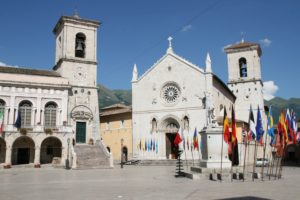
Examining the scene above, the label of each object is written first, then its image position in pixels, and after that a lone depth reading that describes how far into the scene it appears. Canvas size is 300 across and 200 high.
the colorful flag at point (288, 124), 19.84
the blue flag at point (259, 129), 19.20
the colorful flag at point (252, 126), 20.37
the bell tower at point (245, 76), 50.06
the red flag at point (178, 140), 24.49
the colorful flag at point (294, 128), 20.30
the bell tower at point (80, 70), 38.66
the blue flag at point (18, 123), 33.70
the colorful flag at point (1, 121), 32.67
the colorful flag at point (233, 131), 17.89
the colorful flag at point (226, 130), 18.19
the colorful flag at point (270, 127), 20.31
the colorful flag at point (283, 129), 19.56
